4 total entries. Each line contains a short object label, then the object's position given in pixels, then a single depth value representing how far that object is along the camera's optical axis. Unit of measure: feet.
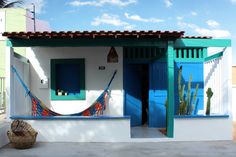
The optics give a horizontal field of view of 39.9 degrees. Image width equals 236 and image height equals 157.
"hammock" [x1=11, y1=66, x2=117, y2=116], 28.04
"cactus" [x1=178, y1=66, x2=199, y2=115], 28.99
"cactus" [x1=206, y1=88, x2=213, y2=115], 28.30
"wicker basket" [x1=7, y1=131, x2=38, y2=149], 23.68
